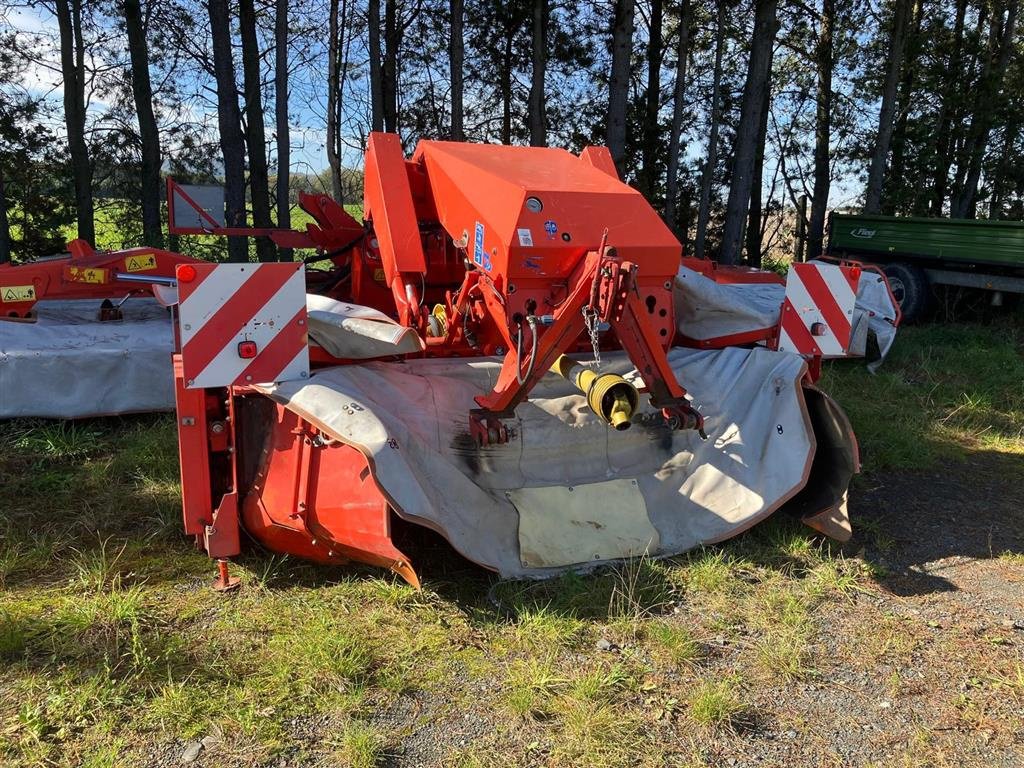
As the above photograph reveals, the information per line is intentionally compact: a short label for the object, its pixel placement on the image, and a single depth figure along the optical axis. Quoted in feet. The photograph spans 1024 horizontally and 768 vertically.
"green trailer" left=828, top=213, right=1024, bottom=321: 29.86
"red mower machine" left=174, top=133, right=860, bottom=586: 10.05
